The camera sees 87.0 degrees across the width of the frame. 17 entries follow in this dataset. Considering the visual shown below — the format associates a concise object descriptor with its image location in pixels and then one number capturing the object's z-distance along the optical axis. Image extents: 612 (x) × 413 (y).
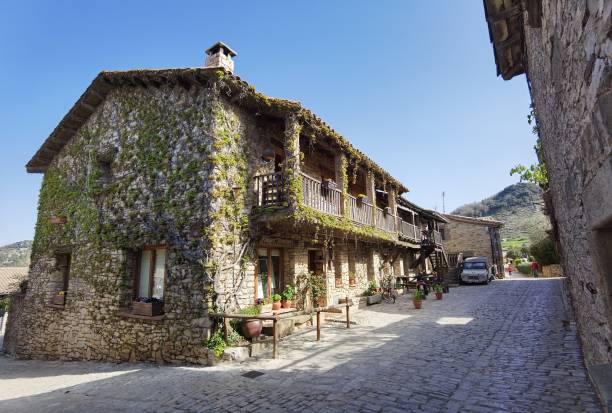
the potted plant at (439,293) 14.81
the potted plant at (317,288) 10.36
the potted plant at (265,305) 8.53
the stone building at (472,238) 28.86
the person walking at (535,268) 29.33
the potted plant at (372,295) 13.74
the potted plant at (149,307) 8.00
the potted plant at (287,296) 9.49
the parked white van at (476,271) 22.30
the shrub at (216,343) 6.90
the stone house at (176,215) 7.82
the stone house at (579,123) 1.90
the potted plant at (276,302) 9.10
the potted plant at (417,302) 12.27
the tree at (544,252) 26.76
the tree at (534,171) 12.39
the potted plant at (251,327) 7.44
